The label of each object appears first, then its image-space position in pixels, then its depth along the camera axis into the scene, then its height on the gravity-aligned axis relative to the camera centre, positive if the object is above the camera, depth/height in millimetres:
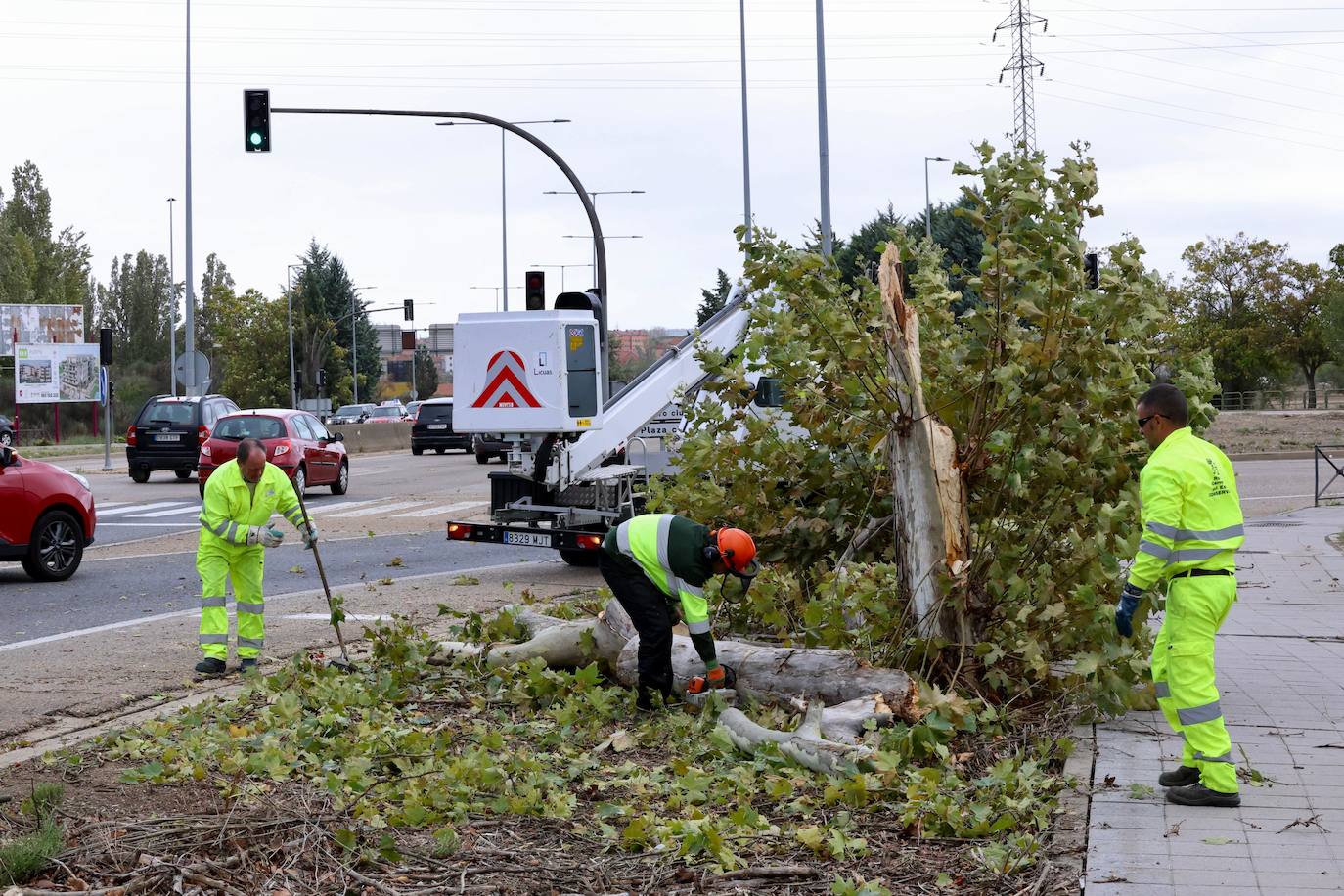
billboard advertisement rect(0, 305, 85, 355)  63281 +3893
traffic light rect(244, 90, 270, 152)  22875 +4553
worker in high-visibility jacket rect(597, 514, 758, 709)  7828 -950
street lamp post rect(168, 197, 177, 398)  63275 +4893
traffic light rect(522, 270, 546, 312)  15945 +1246
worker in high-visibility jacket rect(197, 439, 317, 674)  9820 -878
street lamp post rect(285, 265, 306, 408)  55969 +4619
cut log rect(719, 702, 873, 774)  6684 -1634
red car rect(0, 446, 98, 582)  13953 -1016
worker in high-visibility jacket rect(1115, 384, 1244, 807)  6145 -807
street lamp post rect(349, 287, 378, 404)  74938 +4655
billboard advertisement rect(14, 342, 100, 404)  56438 +1538
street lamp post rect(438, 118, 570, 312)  55709 +6911
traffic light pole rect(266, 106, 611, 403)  22234 +4009
